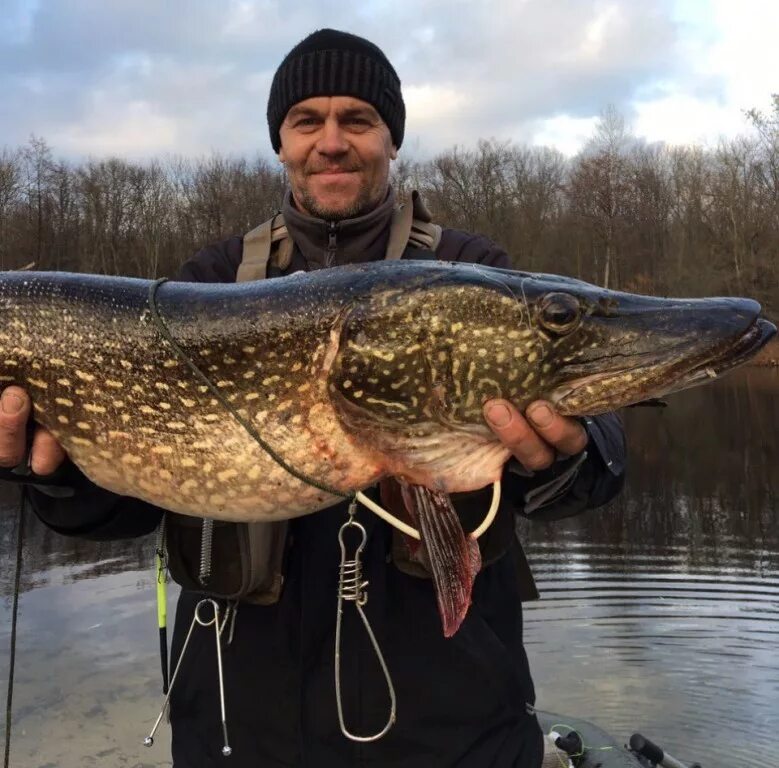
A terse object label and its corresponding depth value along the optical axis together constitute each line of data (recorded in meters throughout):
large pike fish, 0.71
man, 0.74
